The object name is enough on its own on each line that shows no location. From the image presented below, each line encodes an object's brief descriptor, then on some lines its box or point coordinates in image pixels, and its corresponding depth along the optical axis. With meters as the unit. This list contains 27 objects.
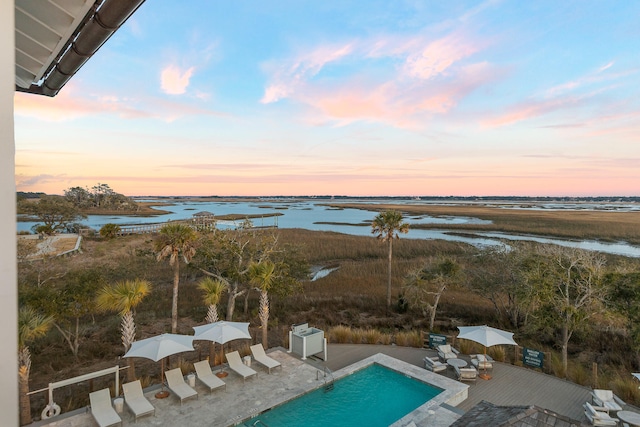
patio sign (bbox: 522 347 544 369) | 12.28
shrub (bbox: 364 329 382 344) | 15.02
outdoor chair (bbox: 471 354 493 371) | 12.10
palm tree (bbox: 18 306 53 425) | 8.98
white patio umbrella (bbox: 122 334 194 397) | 10.30
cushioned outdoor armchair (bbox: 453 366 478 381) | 11.54
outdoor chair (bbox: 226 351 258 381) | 11.49
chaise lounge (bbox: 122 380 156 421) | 9.30
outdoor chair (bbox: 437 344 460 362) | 12.84
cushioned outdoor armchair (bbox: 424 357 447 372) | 12.30
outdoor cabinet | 13.12
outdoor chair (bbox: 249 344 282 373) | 12.16
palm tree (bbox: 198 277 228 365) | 13.70
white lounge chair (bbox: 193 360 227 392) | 10.73
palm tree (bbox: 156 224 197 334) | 15.09
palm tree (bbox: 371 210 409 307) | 24.80
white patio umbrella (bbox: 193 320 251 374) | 11.76
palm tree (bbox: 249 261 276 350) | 14.34
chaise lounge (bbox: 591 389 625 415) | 9.54
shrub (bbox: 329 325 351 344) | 15.14
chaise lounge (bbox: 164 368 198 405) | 10.17
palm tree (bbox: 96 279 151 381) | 11.41
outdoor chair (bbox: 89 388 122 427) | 8.81
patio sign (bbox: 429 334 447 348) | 14.06
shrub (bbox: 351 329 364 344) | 15.07
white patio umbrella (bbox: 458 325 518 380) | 11.96
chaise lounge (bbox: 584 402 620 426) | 9.02
